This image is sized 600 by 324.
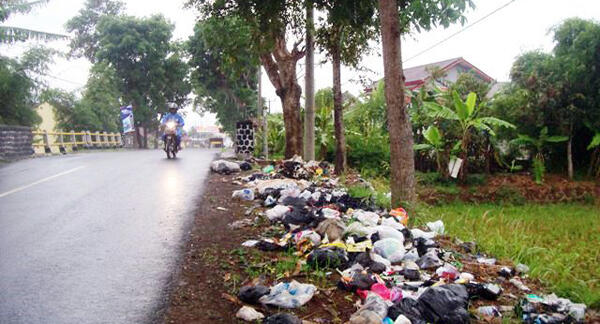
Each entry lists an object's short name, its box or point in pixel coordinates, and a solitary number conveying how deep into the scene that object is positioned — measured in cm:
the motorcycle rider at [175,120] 1739
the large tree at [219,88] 3798
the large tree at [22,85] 2702
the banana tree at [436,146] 1534
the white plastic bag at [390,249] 488
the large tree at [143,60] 3859
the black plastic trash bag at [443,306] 344
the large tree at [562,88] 1588
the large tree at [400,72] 621
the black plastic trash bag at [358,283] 400
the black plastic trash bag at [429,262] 479
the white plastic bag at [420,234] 562
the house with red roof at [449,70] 3443
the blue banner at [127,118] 3878
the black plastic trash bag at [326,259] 459
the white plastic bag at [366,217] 596
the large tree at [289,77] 1217
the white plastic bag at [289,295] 366
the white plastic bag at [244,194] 834
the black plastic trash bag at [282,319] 324
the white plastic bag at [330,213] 648
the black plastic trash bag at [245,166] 1336
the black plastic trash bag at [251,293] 370
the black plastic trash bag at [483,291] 408
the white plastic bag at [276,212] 653
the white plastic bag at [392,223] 572
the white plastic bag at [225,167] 1268
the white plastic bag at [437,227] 654
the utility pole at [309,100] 1352
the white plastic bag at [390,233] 534
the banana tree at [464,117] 1456
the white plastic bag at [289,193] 786
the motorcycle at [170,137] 1723
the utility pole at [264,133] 1716
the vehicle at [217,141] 6924
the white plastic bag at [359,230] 531
